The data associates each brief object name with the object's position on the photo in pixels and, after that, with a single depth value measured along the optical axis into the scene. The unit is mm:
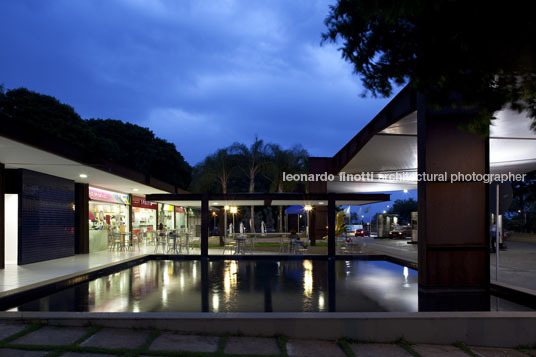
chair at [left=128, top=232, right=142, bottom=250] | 16416
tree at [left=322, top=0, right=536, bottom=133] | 3443
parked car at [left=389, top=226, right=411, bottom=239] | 26519
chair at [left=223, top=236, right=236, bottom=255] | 13874
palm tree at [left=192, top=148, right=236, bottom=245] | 23781
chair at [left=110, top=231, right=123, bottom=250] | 15087
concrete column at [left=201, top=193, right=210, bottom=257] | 13016
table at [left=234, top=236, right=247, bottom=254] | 13061
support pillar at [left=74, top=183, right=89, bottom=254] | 14195
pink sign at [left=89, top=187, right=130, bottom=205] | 15406
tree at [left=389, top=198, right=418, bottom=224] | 67625
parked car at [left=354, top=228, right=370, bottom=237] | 28420
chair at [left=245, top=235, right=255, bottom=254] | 14151
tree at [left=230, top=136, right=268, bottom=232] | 24250
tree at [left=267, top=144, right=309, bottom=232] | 23672
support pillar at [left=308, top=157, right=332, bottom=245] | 19922
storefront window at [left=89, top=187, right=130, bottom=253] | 15258
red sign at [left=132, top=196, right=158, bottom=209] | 20703
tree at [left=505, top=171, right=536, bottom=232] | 26431
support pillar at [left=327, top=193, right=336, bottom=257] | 13023
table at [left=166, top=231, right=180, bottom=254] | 13772
